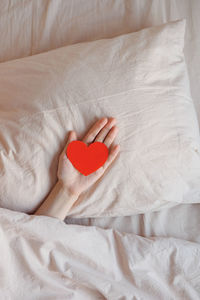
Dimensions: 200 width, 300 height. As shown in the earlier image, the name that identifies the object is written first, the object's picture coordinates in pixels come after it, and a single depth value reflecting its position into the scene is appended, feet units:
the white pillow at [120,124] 2.62
